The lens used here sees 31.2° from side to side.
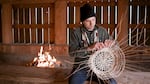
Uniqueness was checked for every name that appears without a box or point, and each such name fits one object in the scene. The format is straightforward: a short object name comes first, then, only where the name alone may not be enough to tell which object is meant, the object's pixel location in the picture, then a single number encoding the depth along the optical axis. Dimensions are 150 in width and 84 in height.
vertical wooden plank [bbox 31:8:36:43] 5.64
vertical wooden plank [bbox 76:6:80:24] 5.30
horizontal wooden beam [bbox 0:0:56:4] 5.32
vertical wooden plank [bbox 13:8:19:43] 5.77
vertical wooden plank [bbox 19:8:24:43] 5.75
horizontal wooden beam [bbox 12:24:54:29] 5.47
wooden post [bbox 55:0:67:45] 5.23
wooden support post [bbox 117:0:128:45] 4.84
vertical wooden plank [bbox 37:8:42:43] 5.60
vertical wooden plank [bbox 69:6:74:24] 5.35
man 2.68
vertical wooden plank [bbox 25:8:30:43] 5.70
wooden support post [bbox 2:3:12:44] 5.65
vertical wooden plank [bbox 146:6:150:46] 4.88
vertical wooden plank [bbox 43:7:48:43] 5.52
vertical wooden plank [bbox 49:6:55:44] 5.44
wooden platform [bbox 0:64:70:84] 3.38
